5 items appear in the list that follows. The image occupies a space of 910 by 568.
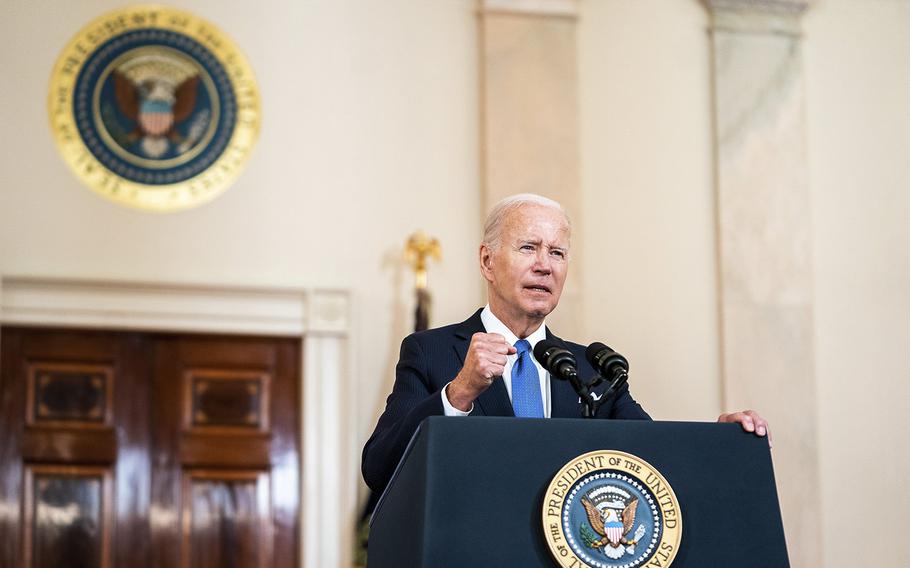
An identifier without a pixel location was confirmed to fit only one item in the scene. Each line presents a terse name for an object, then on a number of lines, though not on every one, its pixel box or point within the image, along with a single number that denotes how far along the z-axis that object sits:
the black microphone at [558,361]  5.60
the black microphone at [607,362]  5.82
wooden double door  13.65
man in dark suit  6.05
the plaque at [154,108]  14.16
